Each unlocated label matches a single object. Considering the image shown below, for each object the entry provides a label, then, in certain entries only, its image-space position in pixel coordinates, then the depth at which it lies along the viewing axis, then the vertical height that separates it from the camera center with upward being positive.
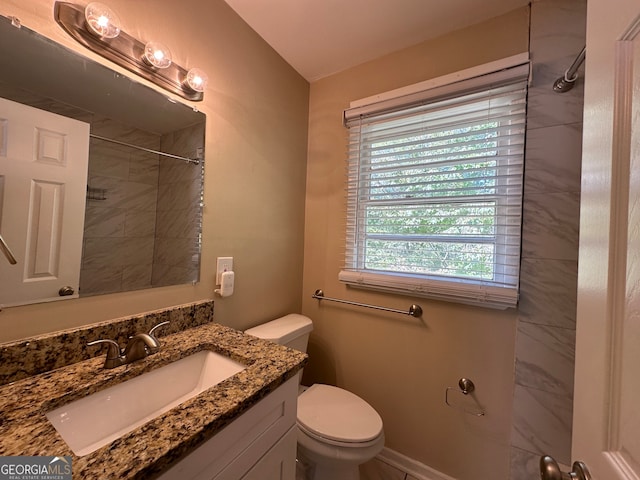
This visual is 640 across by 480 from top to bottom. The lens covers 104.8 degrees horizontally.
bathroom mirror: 0.70 +0.26
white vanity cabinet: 0.55 -0.54
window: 1.17 +0.31
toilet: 1.07 -0.84
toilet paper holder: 1.23 -0.70
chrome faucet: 0.76 -0.37
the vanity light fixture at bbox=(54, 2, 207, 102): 0.76 +0.65
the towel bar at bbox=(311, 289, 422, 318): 1.36 -0.36
